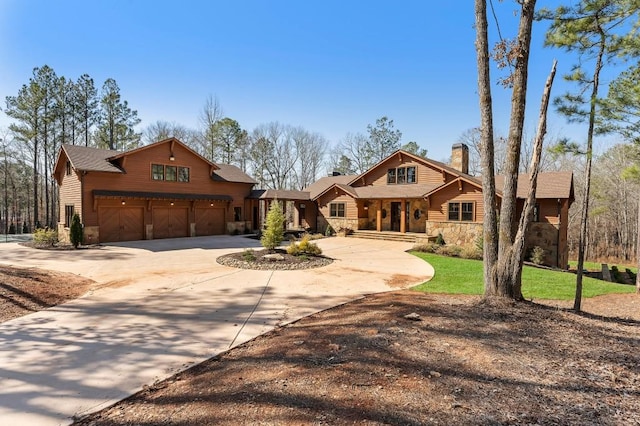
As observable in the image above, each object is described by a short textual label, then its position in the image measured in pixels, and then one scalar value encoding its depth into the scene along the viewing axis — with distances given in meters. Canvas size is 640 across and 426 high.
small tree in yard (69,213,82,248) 15.33
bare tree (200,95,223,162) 33.06
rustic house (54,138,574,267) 16.91
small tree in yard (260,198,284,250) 13.20
